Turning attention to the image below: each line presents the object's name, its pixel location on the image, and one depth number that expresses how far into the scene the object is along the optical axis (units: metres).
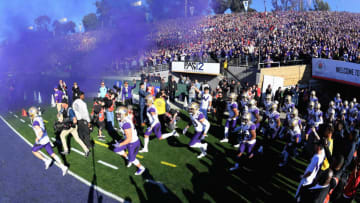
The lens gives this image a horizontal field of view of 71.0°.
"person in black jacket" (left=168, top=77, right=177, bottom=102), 15.47
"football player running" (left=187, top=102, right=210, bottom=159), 7.70
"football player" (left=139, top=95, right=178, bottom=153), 8.14
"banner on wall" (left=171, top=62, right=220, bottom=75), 19.92
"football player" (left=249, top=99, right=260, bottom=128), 8.80
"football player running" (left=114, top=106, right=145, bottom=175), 6.51
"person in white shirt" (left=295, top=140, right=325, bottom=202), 5.22
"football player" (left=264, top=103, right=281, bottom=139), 8.45
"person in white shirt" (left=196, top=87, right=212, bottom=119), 10.22
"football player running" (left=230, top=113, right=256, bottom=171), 7.06
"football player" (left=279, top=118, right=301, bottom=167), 7.45
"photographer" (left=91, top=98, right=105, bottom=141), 9.26
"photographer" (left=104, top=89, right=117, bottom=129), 9.91
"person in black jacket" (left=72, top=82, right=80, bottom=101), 11.98
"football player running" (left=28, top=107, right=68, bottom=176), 6.82
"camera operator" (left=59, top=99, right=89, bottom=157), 8.16
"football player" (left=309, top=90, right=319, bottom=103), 10.69
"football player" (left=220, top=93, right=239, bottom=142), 9.38
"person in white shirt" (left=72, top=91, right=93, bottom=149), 8.33
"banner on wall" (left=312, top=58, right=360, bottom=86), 15.97
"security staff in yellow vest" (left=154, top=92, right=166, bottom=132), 10.27
